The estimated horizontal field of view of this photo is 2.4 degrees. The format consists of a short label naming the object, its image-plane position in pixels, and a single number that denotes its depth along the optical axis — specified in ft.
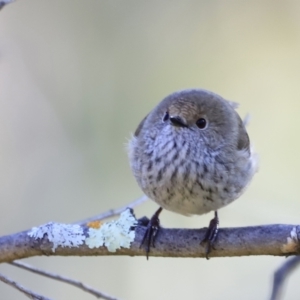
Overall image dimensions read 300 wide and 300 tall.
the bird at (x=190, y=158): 9.03
